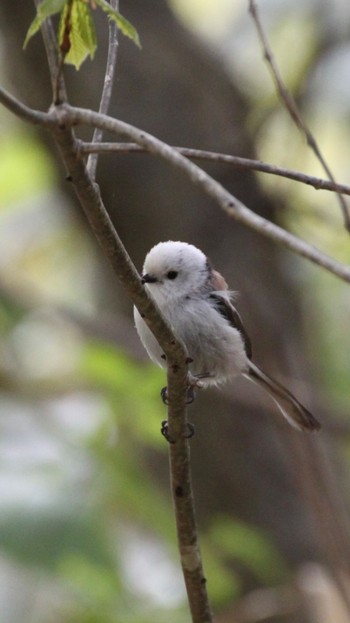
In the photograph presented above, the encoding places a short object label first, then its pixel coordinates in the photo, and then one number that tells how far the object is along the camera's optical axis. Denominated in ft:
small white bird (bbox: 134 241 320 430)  13.46
